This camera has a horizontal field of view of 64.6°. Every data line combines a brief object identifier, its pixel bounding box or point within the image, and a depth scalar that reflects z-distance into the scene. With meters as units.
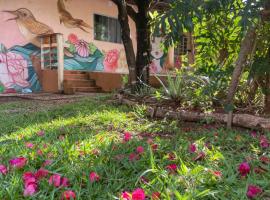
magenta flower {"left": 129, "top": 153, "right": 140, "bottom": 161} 1.43
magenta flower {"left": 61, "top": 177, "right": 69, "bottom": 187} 1.13
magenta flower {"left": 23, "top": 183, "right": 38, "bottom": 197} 1.06
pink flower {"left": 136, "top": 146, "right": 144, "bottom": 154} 1.50
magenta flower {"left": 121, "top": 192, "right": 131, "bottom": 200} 0.97
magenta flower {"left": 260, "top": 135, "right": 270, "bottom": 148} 1.72
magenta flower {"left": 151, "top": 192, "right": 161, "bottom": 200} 1.00
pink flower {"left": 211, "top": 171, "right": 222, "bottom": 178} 1.20
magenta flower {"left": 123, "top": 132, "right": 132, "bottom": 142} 1.81
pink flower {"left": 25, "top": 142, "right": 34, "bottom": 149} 1.66
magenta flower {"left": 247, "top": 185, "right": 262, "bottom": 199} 1.04
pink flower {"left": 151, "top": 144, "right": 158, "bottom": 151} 1.60
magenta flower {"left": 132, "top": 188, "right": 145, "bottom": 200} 0.91
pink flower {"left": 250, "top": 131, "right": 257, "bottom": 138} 2.10
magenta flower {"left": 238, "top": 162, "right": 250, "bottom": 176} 1.24
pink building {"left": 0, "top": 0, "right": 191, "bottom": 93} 6.34
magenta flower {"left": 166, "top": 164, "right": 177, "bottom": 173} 1.27
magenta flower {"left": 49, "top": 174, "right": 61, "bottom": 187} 1.14
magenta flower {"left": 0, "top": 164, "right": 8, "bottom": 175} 1.27
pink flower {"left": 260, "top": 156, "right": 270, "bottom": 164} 1.41
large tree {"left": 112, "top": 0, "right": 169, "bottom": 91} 4.09
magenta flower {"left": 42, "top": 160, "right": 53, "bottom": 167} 1.36
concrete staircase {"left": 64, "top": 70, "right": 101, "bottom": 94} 6.64
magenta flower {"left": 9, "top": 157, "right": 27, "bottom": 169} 1.32
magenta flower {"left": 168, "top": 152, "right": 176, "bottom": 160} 1.48
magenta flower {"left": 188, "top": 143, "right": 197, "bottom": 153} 1.53
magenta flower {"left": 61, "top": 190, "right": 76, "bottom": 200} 1.03
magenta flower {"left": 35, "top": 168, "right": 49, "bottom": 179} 1.19
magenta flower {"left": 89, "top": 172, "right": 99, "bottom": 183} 1.18
